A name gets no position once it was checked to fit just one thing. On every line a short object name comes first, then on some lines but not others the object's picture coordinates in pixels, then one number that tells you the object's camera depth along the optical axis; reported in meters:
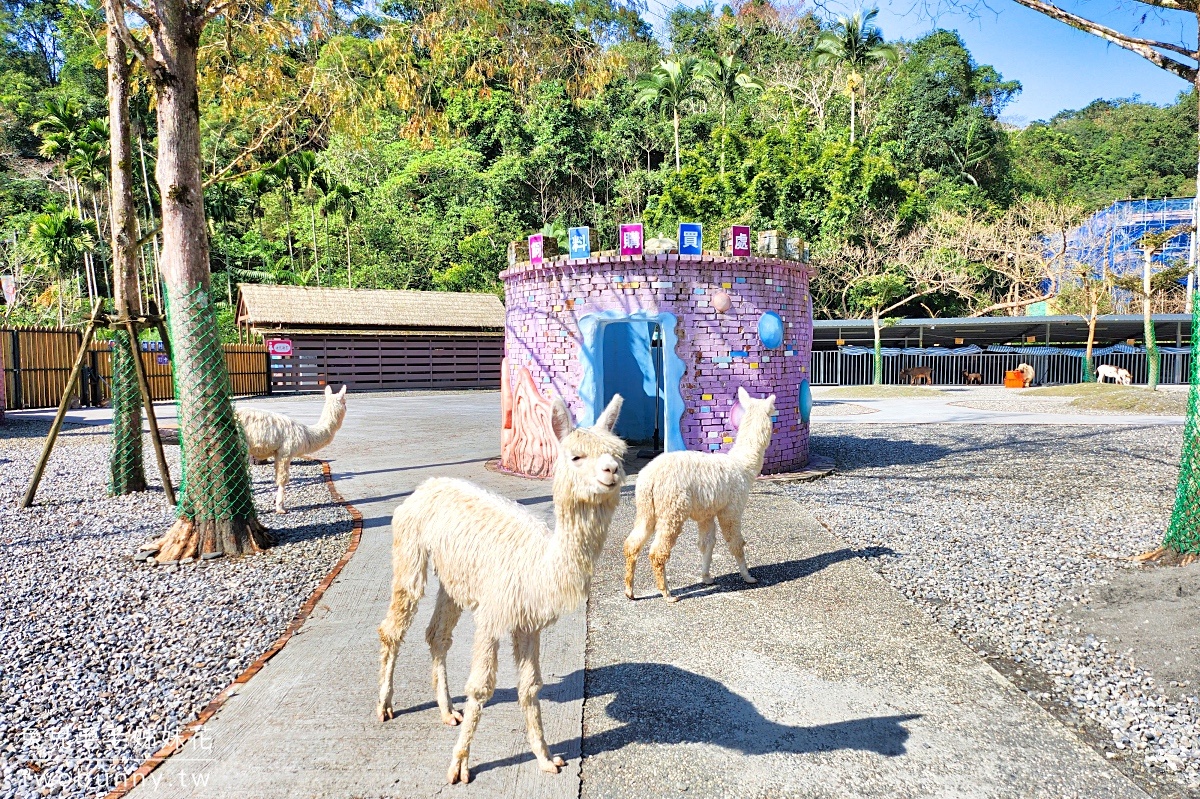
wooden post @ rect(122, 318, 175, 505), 6.92
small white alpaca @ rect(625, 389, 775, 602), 5.29
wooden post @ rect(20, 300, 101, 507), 7.15
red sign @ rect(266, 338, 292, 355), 27.83
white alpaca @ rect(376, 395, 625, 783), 2.81
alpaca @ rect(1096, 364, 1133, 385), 28.89
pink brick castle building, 9.38
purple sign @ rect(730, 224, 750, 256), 9.58
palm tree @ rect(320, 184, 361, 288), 36.38
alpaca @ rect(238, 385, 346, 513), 8.22
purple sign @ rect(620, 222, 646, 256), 9.35
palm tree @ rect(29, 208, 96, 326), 29.19
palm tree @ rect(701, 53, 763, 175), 42.78
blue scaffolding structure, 33.53
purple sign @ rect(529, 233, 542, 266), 10.04
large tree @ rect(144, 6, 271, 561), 6.12
